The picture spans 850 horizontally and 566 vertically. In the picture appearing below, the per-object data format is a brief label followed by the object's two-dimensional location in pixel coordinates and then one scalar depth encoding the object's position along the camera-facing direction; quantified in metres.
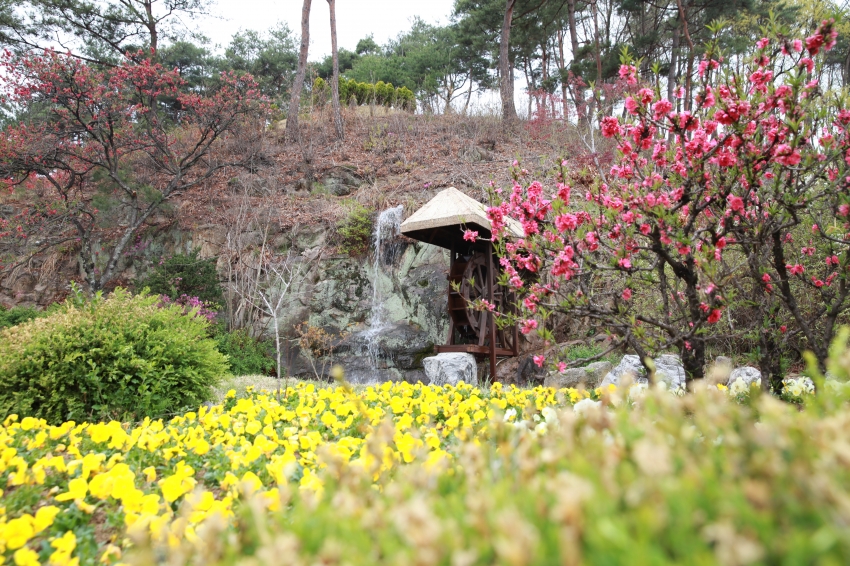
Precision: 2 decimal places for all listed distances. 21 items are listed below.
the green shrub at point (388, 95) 18.30
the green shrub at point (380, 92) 18.19
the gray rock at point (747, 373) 5.46
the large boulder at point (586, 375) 7.45
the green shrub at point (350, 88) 18.47
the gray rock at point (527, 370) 8.93
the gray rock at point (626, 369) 6.47
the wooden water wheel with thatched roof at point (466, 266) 7.87
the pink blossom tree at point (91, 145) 10.40
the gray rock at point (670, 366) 6.13
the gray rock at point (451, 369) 7.16
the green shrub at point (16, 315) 9.56
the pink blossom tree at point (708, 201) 2.62
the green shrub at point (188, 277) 10.50
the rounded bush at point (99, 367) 4.24
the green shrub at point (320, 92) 17.82
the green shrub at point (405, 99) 18.19
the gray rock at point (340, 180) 13.50
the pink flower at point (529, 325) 3.29
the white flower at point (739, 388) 3.48
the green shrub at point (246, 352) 9.51
